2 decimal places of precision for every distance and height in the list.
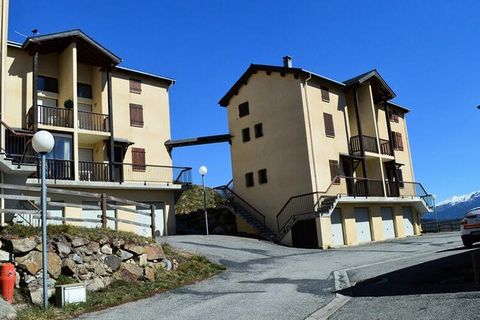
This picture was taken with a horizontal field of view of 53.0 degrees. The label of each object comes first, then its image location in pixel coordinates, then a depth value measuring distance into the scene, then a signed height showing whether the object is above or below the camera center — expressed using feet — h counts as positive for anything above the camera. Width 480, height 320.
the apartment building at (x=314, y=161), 89.86 +13.93
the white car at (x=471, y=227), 55.77 -1.29
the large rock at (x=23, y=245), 36.24 +0.54
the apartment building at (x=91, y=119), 78.07 +22.39
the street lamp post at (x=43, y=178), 32.94 +5.13
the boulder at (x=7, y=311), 29.91 -3.61
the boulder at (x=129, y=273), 42.91 -2.60
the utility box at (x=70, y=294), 34.45 -3.26
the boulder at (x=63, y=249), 39.50 -0.05
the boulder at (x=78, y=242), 40.91 +0.48
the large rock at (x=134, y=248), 45.26 -0.51
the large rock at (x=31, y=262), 36.14 -0.79
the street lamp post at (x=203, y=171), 83.40 +11.38
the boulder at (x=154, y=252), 47.03 -1.02
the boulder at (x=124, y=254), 44.39 -1.00
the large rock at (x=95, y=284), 39.30 -3.10
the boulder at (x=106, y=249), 42.98 -0.33
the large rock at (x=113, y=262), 42.81 -1.52
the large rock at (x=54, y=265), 37.76 -1.19
